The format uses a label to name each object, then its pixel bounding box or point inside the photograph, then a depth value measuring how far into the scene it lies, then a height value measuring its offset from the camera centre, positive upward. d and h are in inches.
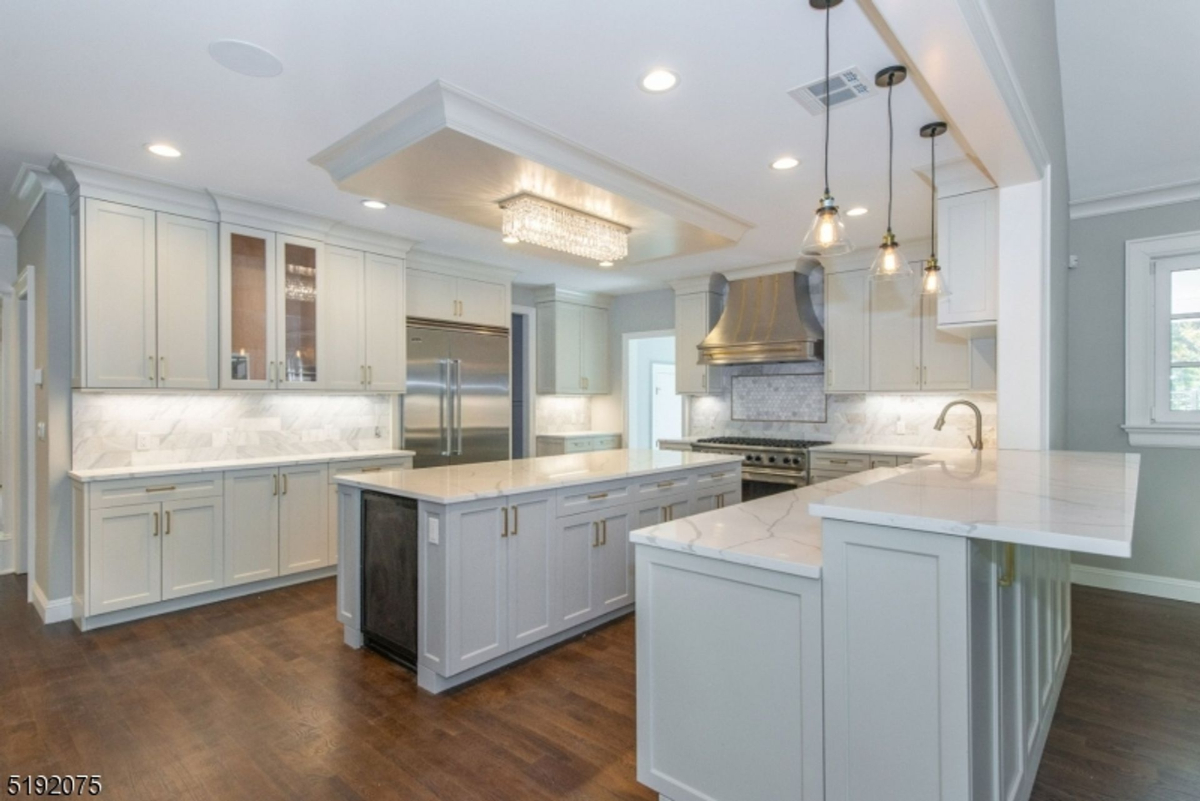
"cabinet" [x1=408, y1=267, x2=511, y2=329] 204.4 +35.4
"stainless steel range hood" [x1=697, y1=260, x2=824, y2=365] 209.5 +27.1
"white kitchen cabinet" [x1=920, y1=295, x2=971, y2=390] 182.2 +12.5
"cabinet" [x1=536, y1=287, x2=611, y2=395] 260.8 +24.7
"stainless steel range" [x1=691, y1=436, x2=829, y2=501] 196.9 -20.2
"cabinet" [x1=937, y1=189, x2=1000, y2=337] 124.6 +28.7
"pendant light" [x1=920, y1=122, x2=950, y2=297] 110.9 +23.5
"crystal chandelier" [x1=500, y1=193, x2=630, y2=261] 131.5 +38.3
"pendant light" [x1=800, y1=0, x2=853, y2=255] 84.2 +22.9
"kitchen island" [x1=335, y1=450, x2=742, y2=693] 104.5 -29.0
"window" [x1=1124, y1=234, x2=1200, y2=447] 148.6 +13.6
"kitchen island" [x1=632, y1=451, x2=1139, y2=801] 54.1 -23.9
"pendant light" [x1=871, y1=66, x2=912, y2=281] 92.5 +23.8
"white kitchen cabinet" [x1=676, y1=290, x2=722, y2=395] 239.5 +24.7
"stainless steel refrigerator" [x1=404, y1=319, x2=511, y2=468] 203.6 +2.1
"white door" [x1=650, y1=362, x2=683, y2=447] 323.9 -2.0
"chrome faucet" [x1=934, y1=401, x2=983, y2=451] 125.8 -5.2
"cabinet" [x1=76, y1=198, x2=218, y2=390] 136.6 +23.9
